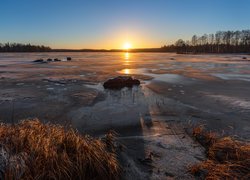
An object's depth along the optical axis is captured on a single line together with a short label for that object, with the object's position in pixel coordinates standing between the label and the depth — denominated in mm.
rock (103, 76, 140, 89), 7221
